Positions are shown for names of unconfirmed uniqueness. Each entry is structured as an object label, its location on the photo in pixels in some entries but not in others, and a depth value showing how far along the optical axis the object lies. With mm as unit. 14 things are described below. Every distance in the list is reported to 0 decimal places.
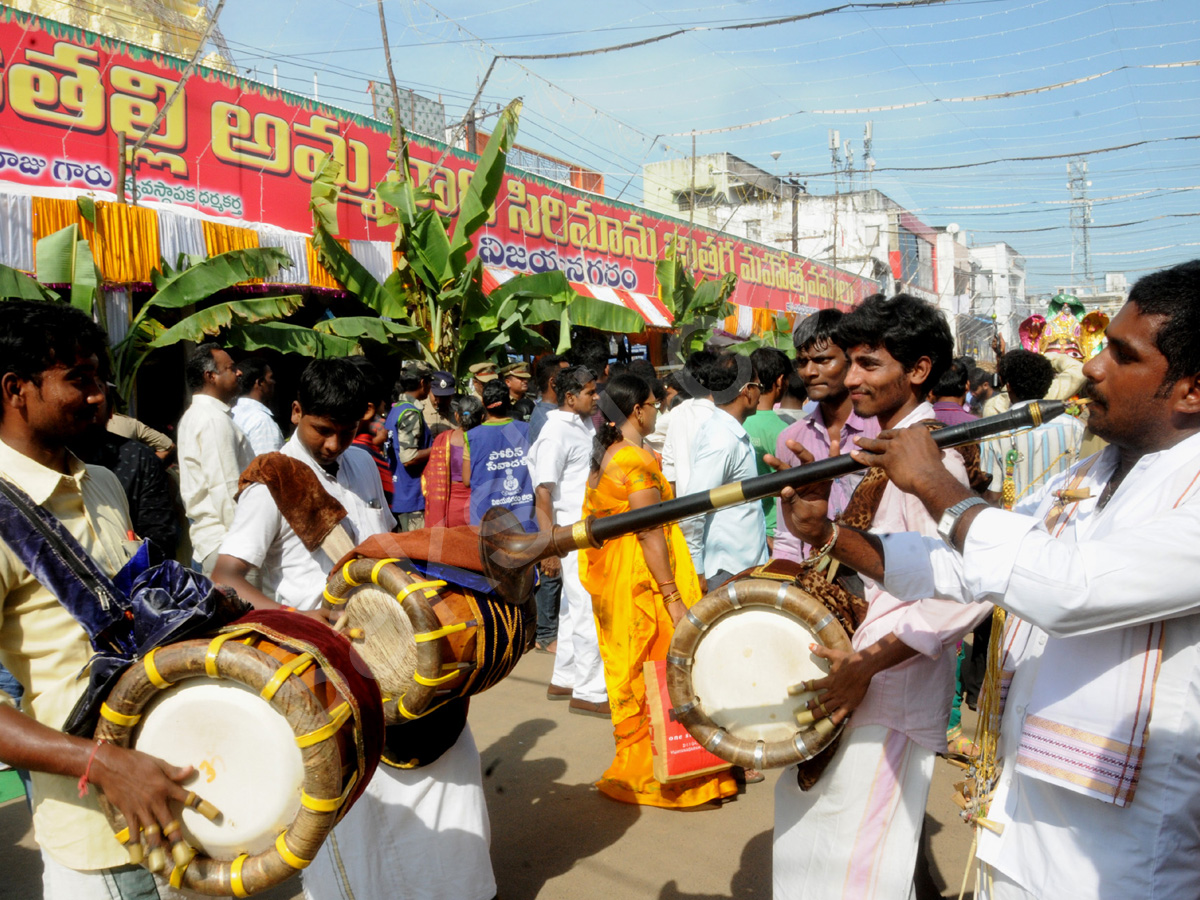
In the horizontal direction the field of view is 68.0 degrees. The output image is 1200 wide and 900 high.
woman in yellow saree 4062
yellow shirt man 1900
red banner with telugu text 7309
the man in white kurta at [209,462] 4551
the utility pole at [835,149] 30578
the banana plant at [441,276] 8672
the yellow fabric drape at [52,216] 6730
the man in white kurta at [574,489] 5250
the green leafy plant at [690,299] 14000
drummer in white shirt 2797
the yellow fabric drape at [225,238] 7902
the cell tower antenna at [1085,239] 27144
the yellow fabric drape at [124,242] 6992
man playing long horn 1502
